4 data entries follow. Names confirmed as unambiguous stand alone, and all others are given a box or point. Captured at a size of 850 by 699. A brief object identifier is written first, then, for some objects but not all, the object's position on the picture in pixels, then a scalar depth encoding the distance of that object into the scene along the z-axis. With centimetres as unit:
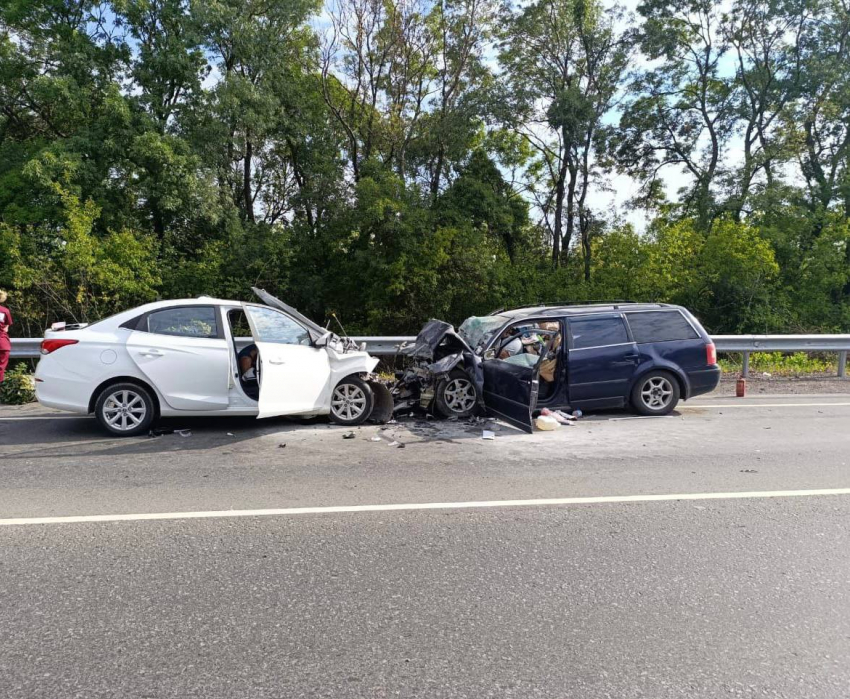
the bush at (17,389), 964
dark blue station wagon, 859
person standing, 980
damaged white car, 716
